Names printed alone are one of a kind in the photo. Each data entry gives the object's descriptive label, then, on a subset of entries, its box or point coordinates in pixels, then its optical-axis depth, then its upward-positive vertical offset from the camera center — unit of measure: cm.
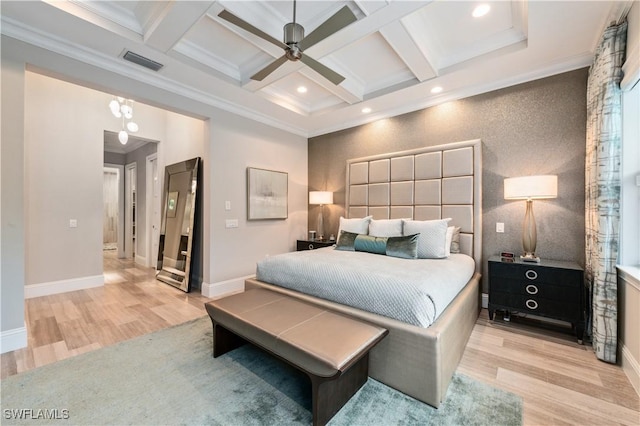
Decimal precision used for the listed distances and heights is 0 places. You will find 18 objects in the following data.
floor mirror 406 -21
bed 165 -49
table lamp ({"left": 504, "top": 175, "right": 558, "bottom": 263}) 254 +20
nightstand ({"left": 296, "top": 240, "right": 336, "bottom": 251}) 435 -54
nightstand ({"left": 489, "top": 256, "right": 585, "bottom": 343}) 236 -74
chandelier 366 +150
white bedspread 176 -54
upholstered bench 140 -76
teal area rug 150 -119
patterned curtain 204 +18
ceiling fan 173 +130
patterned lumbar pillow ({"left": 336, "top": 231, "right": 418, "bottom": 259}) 286 -38
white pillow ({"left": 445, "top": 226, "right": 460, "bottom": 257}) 310 -31
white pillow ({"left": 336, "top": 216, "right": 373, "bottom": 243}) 355 -18
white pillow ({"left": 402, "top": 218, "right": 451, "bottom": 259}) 282 -28
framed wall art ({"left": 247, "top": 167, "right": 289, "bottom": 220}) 414 +31
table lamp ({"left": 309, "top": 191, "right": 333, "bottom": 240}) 455 +23
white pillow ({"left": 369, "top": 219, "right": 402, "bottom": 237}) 321 -19
